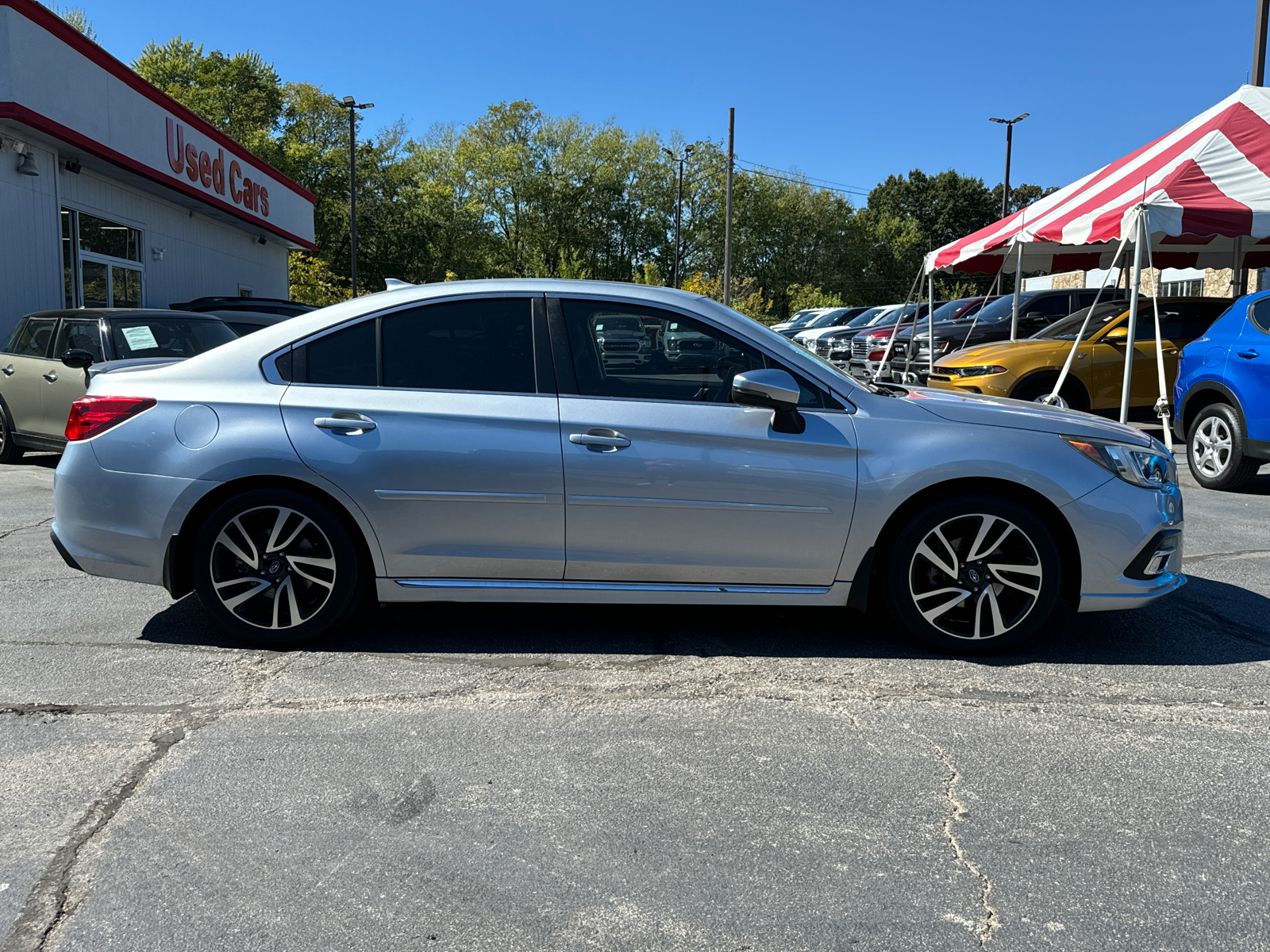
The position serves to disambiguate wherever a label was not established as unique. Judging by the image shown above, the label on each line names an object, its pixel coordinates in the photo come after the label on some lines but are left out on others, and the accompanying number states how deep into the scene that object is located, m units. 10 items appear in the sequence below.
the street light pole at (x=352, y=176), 38.22
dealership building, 12.79
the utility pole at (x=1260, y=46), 17.23
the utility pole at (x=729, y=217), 37.72
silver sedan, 4.16
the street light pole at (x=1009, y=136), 42.59
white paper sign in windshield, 9.45
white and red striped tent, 9.84
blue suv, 8.33
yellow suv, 11.94
